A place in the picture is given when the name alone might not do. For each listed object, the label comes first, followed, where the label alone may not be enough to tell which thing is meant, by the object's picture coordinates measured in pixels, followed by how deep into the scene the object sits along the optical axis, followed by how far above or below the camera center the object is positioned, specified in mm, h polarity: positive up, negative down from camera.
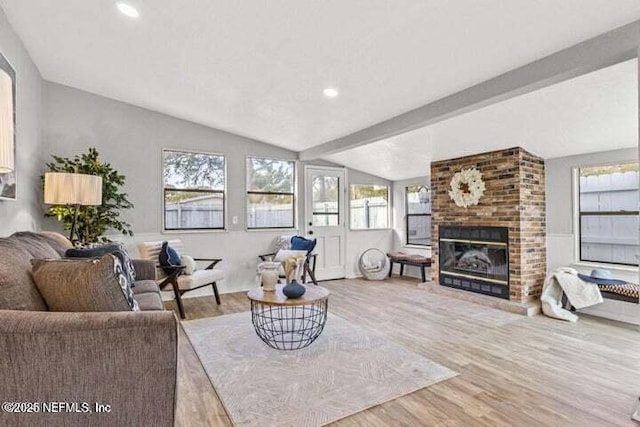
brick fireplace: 4094 -45
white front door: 5891 +3
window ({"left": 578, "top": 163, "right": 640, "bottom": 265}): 3791 +25
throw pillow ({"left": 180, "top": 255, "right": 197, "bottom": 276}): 4012 -552
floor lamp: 2982 +259
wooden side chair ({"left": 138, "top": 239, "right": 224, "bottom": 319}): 3777 -676
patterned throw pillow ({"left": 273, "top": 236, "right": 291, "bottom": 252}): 5328 -405
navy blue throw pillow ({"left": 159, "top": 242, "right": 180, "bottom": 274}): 3783 -457
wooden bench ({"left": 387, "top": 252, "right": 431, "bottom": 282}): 5613 -740
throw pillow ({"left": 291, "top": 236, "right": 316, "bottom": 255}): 5050 -396
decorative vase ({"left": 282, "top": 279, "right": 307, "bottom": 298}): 2756 -589
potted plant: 3703 +128
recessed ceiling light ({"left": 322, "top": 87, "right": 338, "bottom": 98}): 3292 +1224
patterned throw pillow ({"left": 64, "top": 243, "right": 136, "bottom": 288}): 2291 -239
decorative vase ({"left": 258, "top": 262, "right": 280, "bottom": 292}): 2992 -540
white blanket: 3641 -839
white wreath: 4512 +393
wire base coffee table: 2711 -1060
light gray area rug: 1990 -1106
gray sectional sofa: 1134 -508
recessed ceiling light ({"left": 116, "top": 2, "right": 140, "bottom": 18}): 2376 +1470
